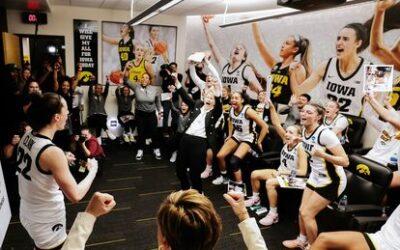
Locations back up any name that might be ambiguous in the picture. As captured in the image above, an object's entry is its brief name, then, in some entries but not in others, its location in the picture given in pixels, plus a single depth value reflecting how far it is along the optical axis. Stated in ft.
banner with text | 21.40
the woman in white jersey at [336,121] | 13.59
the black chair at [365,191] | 8.73
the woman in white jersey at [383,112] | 8.11
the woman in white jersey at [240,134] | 14.30
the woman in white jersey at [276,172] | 11.60
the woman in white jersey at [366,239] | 6.49
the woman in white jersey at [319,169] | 9.10
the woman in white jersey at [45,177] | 5.55
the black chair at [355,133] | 13.60
